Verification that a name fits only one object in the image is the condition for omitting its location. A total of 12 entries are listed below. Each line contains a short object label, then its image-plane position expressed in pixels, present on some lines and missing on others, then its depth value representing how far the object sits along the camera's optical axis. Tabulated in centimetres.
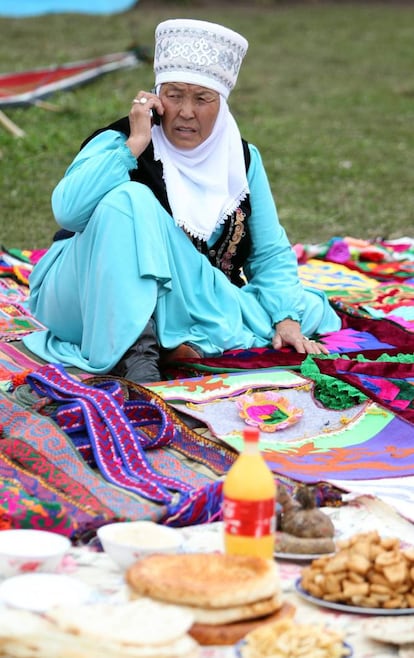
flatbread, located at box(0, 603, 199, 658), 458
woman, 857
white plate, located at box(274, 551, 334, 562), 576
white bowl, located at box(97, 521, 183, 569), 543
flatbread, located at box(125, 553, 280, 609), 489
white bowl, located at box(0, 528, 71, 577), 534
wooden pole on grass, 1930
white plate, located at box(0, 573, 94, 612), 492
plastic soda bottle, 515
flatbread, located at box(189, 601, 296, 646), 496
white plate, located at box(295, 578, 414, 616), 522
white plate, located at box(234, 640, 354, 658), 485
